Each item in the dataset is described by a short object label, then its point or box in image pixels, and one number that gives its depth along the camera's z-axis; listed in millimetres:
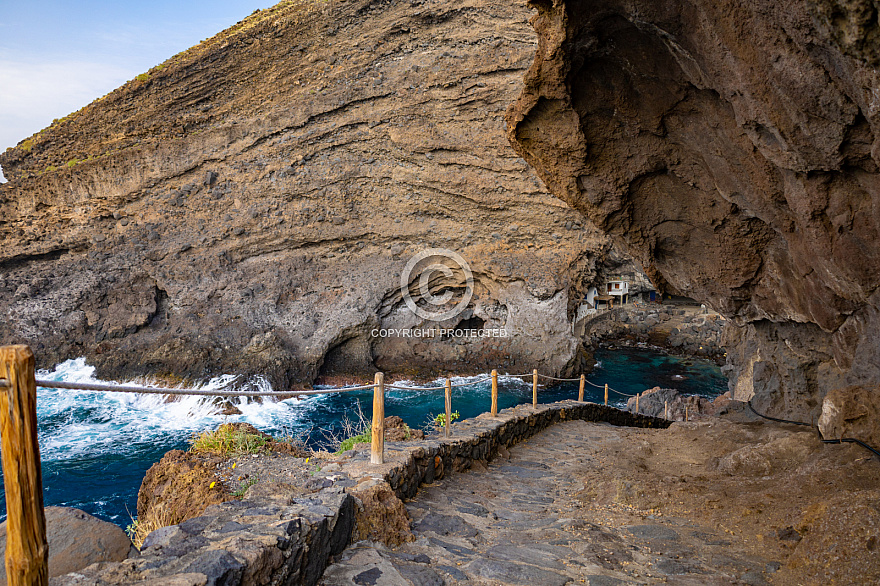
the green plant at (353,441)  6023
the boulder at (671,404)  14125
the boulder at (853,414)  4867
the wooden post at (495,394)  7535
